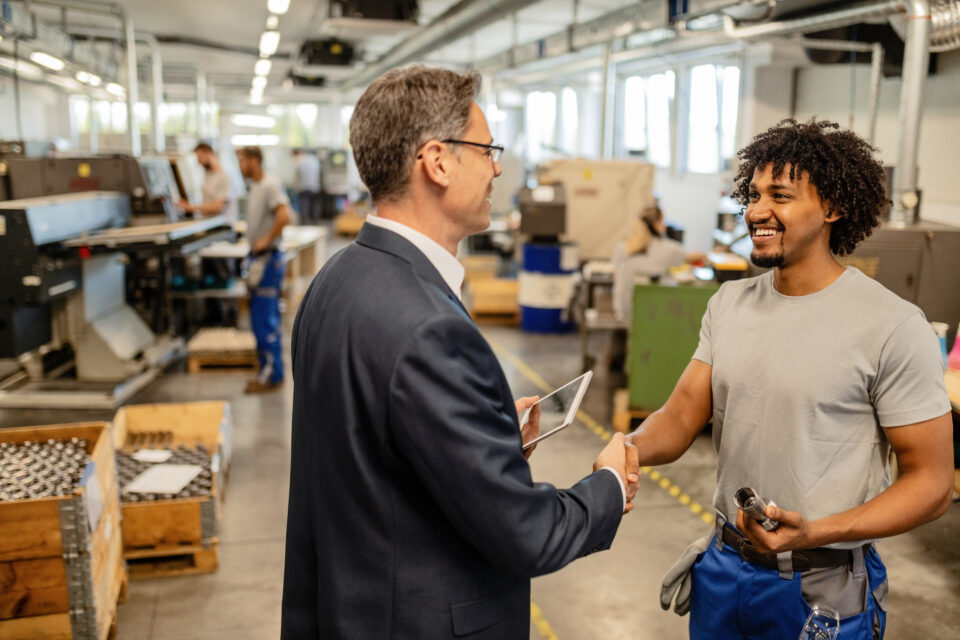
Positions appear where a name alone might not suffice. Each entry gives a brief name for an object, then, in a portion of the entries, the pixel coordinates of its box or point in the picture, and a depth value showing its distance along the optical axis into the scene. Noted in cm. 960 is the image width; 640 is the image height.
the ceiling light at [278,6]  945
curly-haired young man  152
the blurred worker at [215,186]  814
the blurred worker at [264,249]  618
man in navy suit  120
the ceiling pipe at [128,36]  713
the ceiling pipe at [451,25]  820
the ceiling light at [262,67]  1667
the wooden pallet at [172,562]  367
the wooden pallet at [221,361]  712
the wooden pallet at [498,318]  934
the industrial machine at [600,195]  863
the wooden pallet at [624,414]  561
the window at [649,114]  1456
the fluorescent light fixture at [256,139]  2605
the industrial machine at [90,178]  624
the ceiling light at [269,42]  1215
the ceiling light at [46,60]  1087
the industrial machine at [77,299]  501
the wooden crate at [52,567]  269
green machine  536
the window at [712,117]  1252
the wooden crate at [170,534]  361
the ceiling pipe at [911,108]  455
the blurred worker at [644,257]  645
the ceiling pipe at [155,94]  942
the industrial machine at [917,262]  446
